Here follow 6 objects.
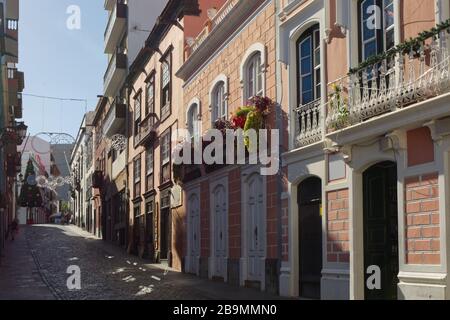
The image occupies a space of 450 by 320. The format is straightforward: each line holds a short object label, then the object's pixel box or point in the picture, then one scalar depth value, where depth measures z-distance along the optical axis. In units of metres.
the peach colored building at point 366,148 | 10.09
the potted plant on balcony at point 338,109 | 12.04
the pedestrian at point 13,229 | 40.84
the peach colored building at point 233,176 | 16.02
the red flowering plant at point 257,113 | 16.03
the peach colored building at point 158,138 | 24.72
